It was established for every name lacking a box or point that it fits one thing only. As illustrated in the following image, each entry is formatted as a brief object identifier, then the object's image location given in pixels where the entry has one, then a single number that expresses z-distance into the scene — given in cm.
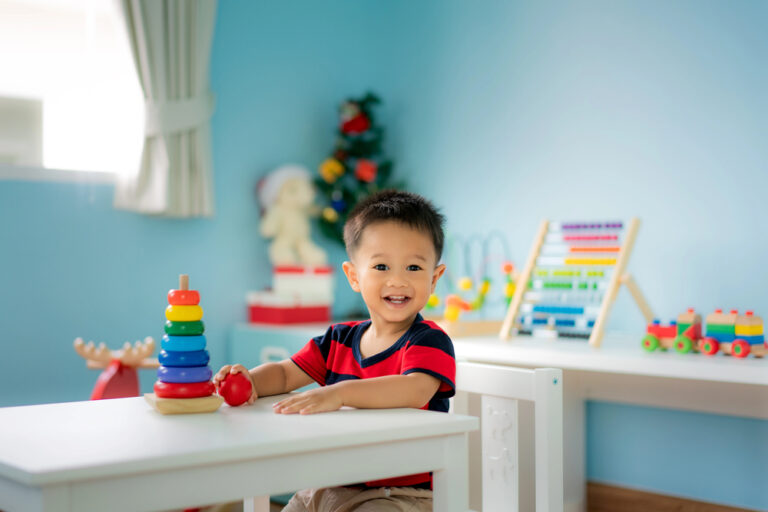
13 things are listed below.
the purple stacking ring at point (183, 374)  117
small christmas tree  332
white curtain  279
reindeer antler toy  226
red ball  124
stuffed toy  315
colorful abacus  235
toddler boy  121
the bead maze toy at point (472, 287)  260
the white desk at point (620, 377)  196
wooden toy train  206
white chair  130
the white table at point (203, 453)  85
